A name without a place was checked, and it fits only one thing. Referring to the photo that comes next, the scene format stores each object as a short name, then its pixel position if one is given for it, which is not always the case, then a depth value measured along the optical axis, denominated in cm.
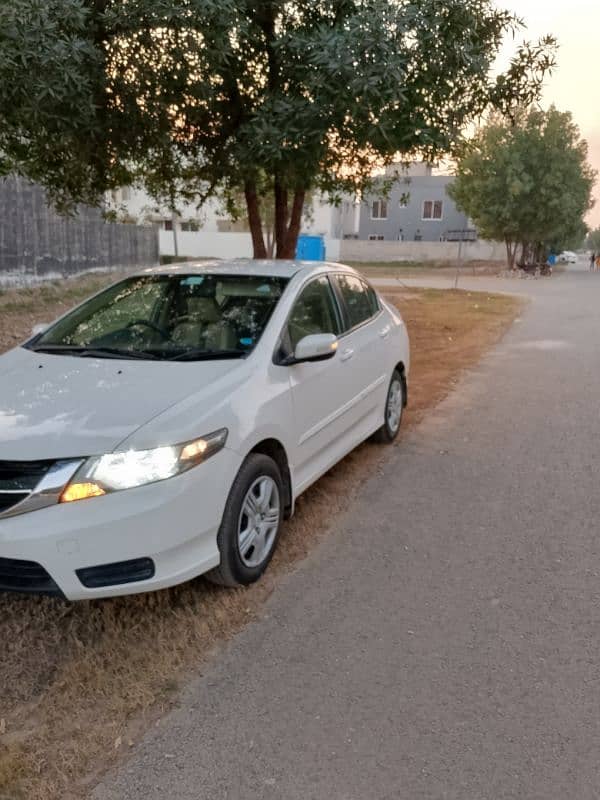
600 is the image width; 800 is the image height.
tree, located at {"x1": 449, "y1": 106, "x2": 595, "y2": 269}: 3597
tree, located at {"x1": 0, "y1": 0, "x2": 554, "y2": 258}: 543
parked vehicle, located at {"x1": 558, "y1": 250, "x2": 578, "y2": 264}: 9150
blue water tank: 4131
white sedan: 283
